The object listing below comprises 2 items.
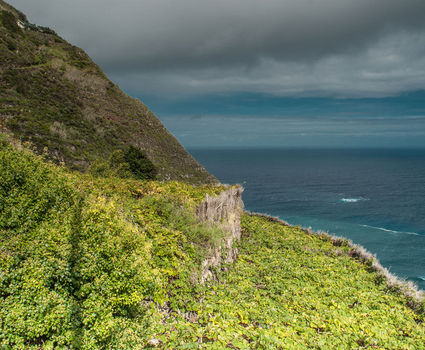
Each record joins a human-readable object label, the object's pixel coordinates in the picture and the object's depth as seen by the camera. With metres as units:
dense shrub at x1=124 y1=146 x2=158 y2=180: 27.74
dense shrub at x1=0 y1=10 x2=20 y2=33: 47.22
